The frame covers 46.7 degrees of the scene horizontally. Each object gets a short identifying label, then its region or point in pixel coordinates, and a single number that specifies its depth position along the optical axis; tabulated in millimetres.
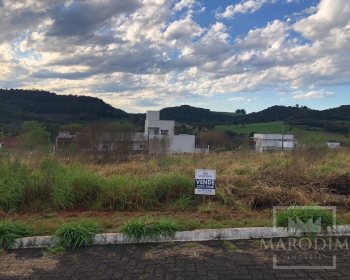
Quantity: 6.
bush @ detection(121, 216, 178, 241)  5543
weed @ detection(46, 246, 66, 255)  5145
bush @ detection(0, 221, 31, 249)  5472
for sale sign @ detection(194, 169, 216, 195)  7368
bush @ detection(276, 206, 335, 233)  5758
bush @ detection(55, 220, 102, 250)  5387
